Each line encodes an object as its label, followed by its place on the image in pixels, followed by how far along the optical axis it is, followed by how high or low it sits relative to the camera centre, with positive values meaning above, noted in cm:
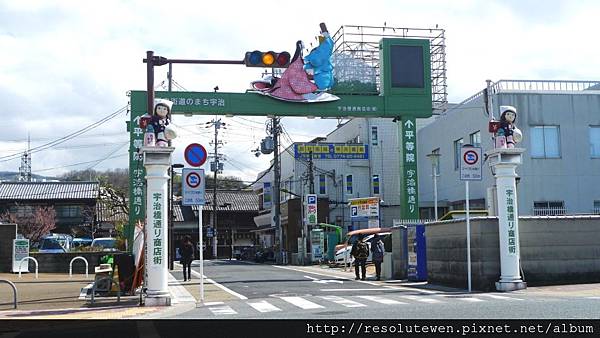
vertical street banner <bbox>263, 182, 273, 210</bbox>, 5697 +257
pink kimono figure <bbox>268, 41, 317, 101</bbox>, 2836 +606
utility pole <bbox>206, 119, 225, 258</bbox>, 5930 +461
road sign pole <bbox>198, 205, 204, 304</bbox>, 1581 -49
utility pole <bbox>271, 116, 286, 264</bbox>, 4582 +306
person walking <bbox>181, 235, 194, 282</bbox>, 2425 -103
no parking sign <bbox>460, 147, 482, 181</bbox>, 1755 +152
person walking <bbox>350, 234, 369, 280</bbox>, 2391 -116
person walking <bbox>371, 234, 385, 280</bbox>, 2353 -115
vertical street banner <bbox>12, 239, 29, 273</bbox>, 2967 -97
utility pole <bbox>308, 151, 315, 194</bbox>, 4390 +306
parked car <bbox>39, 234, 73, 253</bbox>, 3889 -92
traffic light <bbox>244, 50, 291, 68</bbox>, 1598 +409
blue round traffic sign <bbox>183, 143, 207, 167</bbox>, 1548 +171
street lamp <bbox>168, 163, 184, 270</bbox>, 2842 +21
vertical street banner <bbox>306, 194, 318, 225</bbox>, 4191 +88
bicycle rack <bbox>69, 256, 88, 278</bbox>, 2845 -184
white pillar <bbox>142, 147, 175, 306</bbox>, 1497 +6
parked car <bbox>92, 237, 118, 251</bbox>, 4131 -98
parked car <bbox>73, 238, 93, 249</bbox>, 4491 -102
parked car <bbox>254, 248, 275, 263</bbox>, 4941 -238
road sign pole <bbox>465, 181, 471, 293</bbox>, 1727 -77
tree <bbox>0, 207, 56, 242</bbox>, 4809 +57
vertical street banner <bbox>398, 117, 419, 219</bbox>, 3014 +258
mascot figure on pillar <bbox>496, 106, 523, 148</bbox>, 1773 +236
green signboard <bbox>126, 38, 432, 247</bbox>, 2798 +530
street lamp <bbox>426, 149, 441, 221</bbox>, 3009 +293
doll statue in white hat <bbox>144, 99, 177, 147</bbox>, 1570 +241
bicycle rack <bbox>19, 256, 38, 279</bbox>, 2841 -136
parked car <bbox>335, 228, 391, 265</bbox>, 2987 -129
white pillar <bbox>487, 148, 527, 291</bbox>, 1672 +6
